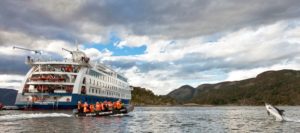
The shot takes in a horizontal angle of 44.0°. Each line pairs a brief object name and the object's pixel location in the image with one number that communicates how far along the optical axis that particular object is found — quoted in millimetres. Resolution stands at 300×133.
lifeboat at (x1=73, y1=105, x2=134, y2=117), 51500
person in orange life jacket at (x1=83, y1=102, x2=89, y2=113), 51719
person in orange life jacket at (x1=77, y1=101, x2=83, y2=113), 51741
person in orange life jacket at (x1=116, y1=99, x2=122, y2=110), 56409
